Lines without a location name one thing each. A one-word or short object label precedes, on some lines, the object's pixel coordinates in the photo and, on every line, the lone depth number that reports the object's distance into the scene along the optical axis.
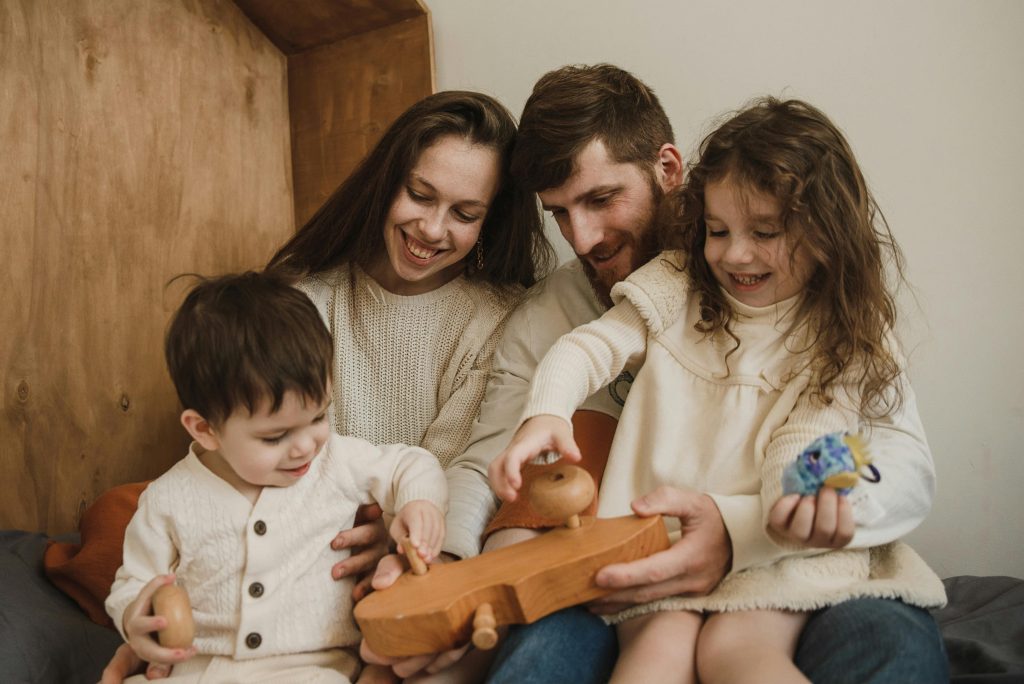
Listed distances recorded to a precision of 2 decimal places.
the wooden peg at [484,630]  0.79
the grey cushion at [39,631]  1.06
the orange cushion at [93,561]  1.22
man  0.83
